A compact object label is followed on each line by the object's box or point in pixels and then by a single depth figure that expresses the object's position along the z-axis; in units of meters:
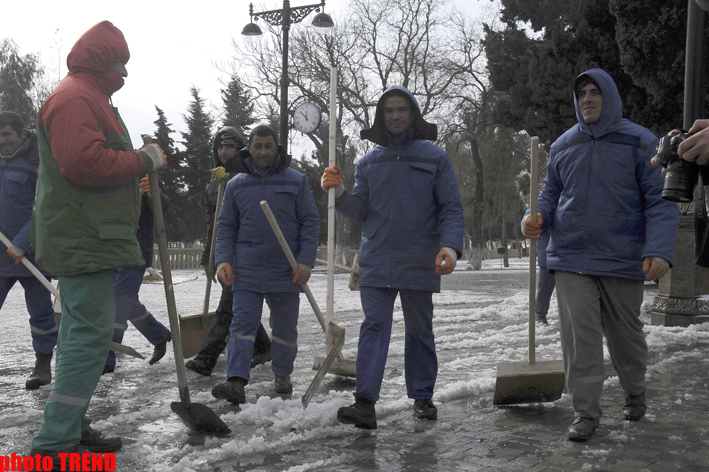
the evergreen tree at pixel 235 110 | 38.36
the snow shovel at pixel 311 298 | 4.77
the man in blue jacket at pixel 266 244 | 5.02
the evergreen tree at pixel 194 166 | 45.47
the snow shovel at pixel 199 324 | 6.17
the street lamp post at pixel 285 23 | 14.50
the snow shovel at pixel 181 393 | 3.72
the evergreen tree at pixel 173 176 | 44.28
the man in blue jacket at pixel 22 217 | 5.37
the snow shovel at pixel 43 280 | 5.06
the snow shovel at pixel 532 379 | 4.39
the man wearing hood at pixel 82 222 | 3.25
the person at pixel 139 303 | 5.81
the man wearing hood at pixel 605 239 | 4.07
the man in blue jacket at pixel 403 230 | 4.25
